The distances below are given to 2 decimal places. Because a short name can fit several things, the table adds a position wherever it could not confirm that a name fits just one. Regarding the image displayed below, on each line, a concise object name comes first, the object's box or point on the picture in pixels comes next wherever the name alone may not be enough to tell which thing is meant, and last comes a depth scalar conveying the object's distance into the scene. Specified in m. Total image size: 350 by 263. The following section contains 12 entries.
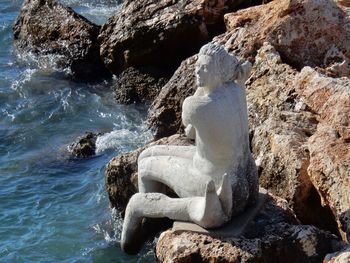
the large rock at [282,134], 8.75
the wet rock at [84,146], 13.28
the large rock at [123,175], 10.00
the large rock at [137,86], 15.23
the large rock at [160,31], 14.84
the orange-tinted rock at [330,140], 7.96
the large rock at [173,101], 12.17
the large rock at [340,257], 7.02
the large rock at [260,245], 7.51
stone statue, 7.71
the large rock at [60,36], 17.03
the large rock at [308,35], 11.23
